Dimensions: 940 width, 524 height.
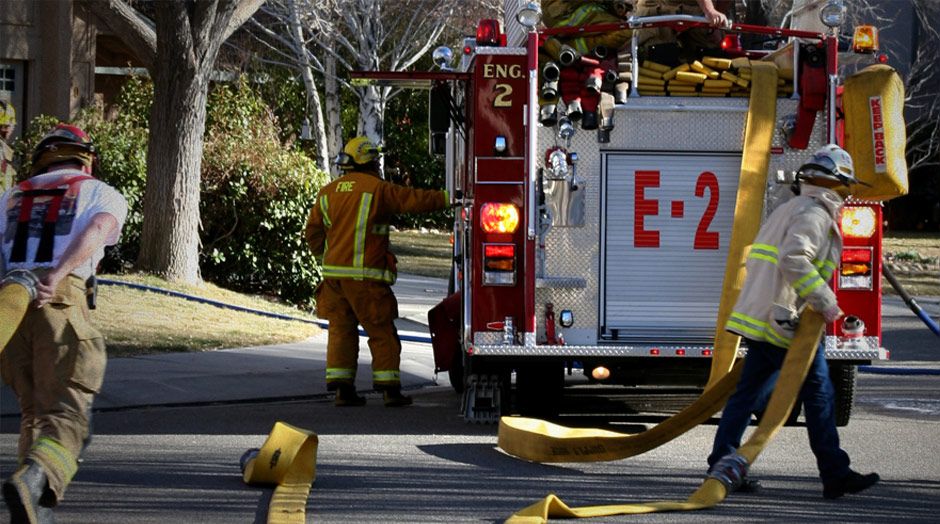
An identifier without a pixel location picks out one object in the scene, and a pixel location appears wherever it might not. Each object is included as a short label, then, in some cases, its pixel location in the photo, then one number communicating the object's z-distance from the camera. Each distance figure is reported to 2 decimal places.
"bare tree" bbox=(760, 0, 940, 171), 62.78
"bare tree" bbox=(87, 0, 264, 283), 31.72
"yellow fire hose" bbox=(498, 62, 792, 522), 14.53
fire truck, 18.89
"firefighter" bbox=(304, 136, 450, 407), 21.56
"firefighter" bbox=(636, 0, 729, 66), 19.42
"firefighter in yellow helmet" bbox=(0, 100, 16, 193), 24.41
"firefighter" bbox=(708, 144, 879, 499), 14.99
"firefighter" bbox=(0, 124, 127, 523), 13.12
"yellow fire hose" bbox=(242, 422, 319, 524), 14.95
